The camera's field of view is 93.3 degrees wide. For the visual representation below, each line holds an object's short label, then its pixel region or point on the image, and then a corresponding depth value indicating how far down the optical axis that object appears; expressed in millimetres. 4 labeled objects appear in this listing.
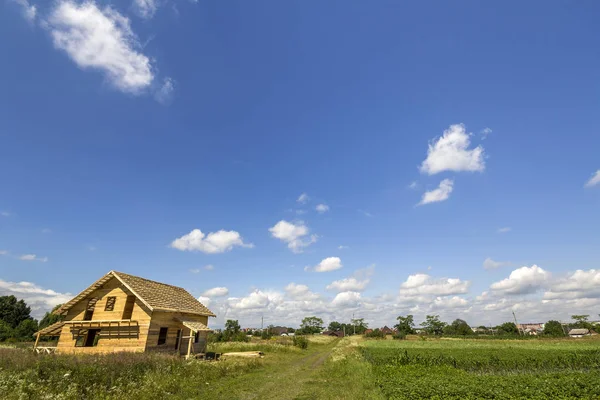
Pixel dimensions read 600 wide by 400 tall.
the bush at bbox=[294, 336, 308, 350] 46509
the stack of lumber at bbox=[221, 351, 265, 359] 26797
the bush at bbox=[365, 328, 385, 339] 98156
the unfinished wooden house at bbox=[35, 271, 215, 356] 22981
